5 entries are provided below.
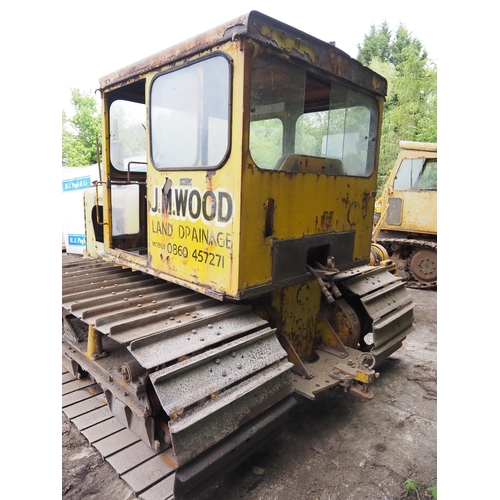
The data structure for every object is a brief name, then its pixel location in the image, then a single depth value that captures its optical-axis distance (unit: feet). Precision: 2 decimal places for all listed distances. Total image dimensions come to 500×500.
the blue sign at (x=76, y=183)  31.27
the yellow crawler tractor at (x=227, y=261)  7.11
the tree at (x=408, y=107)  55.11
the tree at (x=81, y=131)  53.21
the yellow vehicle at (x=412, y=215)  26.30
